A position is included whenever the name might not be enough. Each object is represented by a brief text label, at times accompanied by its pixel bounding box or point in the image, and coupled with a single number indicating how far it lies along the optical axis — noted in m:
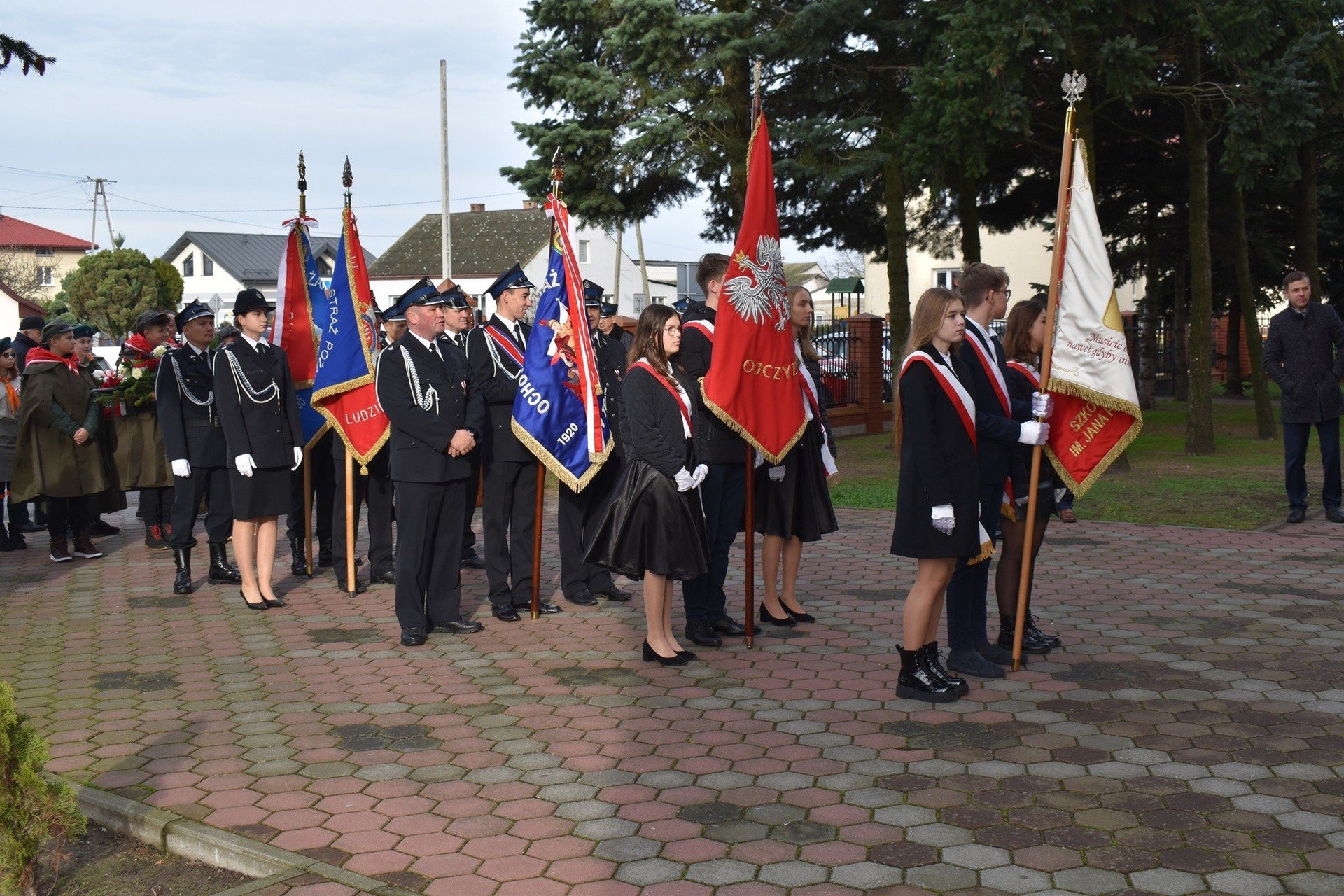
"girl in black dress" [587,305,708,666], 6.70
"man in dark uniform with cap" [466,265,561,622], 8.28
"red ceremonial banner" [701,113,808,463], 7.15
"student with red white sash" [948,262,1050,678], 6.14
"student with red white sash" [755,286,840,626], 7.56
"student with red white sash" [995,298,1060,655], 6.75
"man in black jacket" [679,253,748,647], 7.34
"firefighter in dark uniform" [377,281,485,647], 7.56
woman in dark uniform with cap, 8.52
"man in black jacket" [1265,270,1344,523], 11.14
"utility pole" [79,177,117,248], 78.25
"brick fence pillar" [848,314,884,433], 22.78
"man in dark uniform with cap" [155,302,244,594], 9.26
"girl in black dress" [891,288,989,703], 5.88
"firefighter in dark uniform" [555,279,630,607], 8.70
